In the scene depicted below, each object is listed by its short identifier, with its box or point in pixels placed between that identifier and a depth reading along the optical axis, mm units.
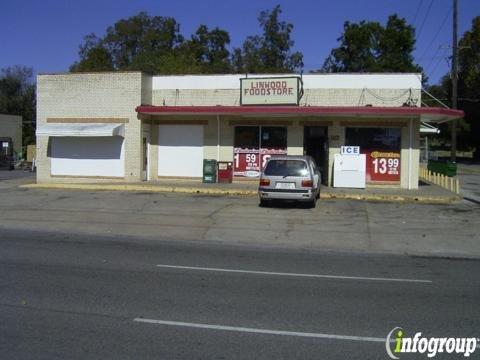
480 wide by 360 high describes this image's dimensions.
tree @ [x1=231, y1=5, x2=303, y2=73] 76312
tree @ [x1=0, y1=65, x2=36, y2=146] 79750
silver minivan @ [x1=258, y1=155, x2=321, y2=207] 17531
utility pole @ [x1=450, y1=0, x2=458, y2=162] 35125
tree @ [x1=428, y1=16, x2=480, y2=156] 67375
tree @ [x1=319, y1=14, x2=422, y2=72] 70625
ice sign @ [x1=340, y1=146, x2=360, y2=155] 23338
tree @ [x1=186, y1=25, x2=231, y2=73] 82938
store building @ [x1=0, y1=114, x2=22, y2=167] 50716
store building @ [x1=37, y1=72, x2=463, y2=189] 23828
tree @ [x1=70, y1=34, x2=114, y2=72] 80375
